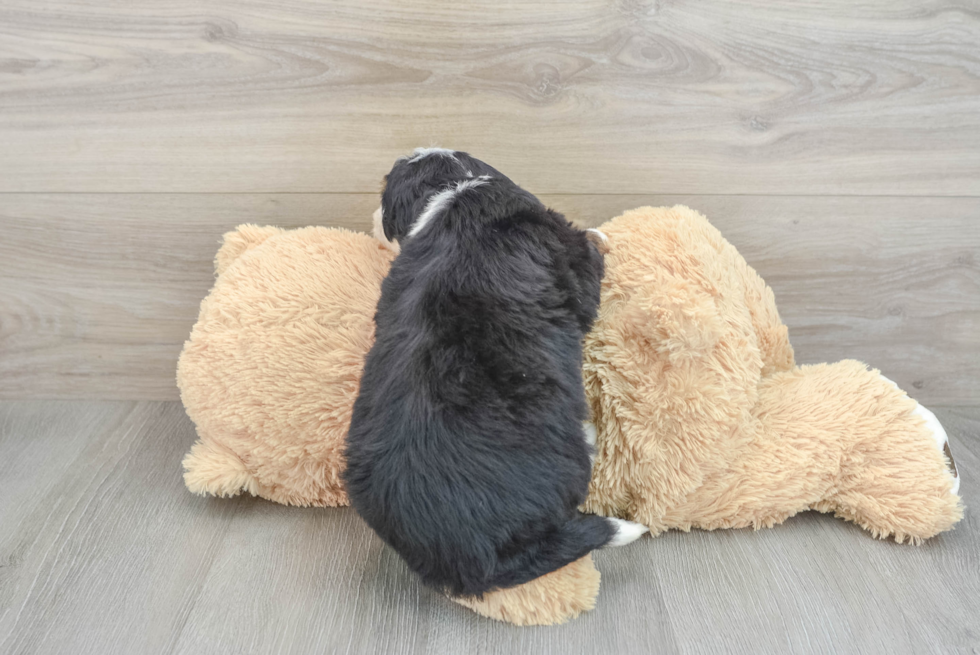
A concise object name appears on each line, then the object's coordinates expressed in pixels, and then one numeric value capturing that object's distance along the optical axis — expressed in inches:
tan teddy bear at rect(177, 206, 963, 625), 31.2
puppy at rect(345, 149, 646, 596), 25.9
